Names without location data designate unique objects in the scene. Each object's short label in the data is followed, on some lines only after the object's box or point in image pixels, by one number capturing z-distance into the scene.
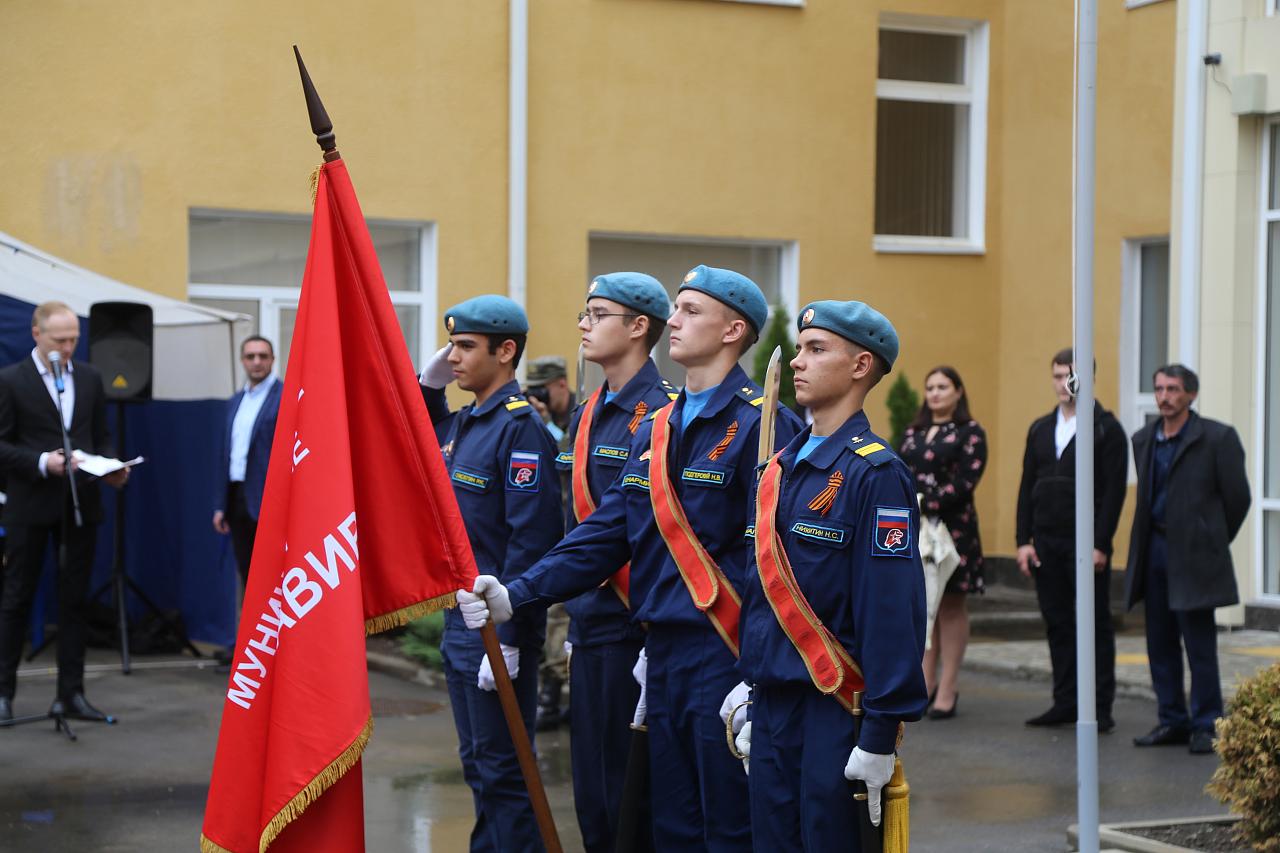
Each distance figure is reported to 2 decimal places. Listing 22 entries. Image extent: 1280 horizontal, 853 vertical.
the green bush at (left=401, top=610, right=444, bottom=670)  11.27
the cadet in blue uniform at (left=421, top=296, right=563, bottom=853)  5.67
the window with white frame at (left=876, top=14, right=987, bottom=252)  17.02
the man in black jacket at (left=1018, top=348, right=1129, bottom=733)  9.65
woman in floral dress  9.86
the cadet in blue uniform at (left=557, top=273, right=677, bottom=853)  5.50
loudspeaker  11.07
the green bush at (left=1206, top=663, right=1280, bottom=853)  6.22
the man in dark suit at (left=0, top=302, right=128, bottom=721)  9.25
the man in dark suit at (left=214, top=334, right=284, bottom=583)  11.26
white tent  11.88
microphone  9.31
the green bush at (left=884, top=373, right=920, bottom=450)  16.03
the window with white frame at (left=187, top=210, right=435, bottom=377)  14.54
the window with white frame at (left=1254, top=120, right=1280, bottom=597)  13.08
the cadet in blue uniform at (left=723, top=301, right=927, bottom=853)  4.27
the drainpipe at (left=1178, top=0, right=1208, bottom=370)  13.38
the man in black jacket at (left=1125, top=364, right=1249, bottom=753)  9.06
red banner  4.62
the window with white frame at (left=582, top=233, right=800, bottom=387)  16.02
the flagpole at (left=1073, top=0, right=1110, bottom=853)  5.98
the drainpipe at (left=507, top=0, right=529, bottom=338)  14.95
